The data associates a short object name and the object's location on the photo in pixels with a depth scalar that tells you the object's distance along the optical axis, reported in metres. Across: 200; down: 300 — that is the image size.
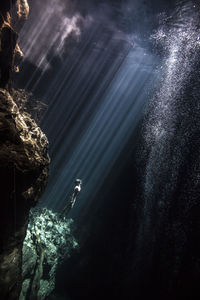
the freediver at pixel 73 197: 11.57
